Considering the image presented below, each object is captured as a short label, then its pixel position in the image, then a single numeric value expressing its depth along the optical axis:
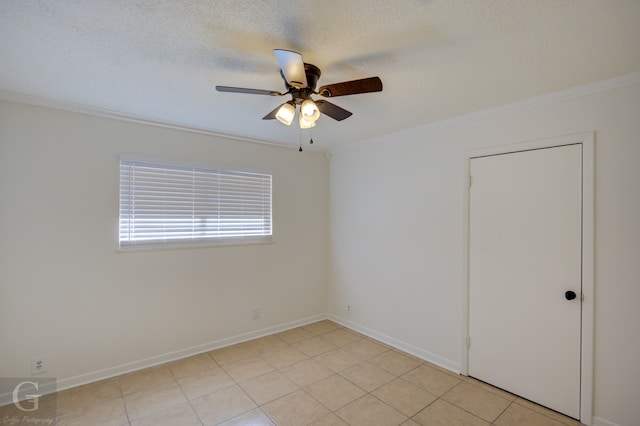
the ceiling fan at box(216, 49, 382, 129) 1.57
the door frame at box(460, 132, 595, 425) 2.12
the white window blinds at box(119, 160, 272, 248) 2.90
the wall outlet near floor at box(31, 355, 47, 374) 2.44
